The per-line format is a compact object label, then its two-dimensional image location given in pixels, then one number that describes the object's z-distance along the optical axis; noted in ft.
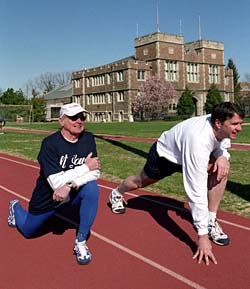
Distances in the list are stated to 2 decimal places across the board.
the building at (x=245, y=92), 247.85
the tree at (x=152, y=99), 207.72
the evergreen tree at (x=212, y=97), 226.17
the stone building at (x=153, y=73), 216.74
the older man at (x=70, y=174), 14.12
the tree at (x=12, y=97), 254.68
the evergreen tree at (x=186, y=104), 211.61
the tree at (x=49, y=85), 342.66
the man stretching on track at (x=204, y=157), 13.17
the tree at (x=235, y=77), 285.39
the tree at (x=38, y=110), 209.36
